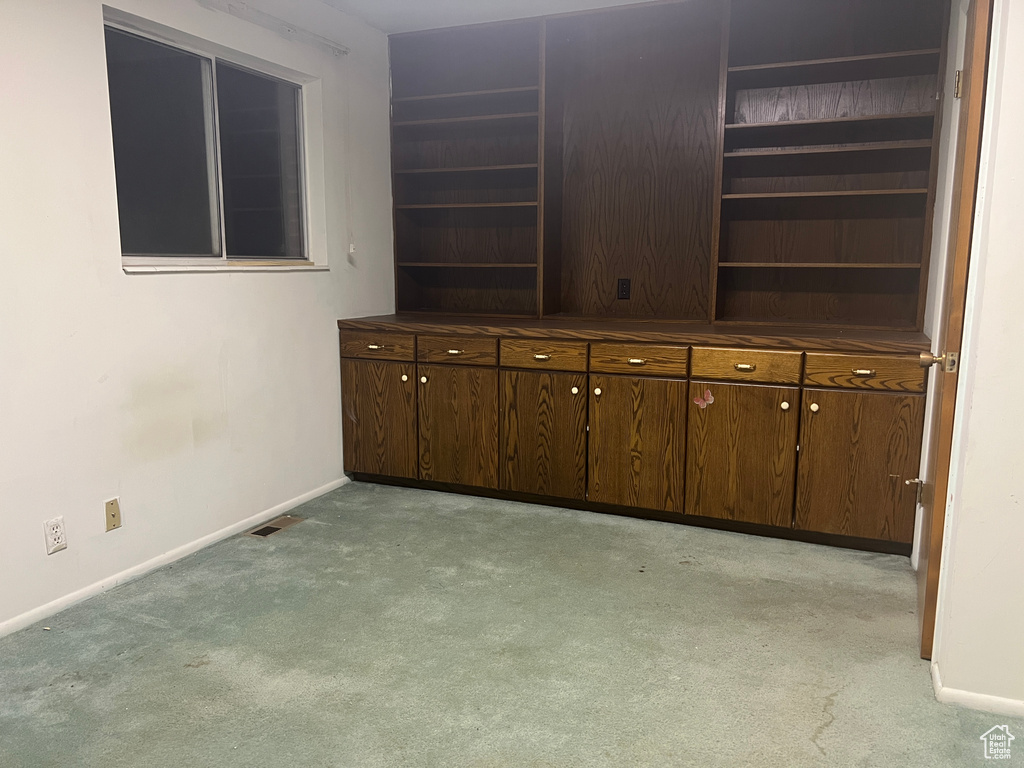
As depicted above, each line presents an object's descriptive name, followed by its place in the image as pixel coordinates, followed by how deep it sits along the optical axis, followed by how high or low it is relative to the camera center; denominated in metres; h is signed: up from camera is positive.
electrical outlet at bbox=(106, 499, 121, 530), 2.68 -0.89
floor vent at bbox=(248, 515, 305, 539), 3.24 -1.14
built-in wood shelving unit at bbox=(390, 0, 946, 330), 3.35 +0.52
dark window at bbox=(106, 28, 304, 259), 2.75 +0.46
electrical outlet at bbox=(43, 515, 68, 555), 2.47 -0.90
